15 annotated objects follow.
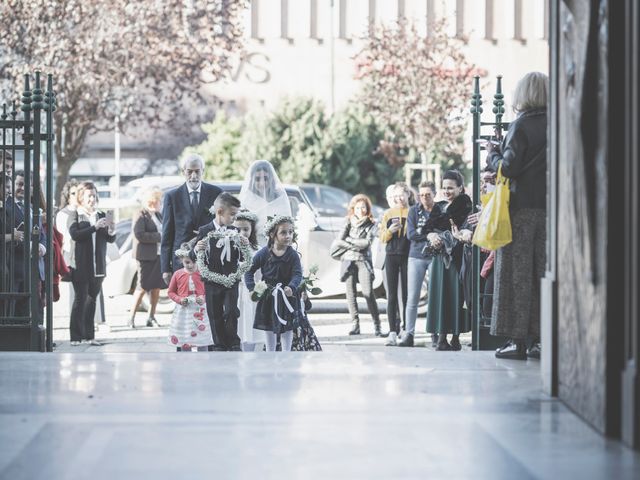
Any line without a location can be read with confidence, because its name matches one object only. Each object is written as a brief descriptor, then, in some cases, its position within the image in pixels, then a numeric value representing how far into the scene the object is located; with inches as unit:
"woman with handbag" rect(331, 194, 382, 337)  605.9
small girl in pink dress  450.6
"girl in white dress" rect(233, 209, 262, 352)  458.6
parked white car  690.8
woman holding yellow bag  325.4
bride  501.7
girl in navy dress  435.5
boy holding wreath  439.8
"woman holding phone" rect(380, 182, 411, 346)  567.8
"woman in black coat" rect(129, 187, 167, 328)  630.5
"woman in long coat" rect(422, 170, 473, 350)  521.0
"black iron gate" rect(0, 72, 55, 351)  413.4
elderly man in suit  477.4
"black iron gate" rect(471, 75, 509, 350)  435.2
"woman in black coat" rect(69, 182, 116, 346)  546.3
